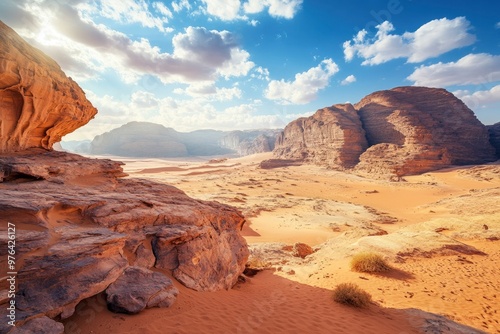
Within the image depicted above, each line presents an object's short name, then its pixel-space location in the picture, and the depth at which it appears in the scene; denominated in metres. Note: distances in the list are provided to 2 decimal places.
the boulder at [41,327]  3.32
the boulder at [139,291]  4.59
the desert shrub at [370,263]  9.48
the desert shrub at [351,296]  7.07
